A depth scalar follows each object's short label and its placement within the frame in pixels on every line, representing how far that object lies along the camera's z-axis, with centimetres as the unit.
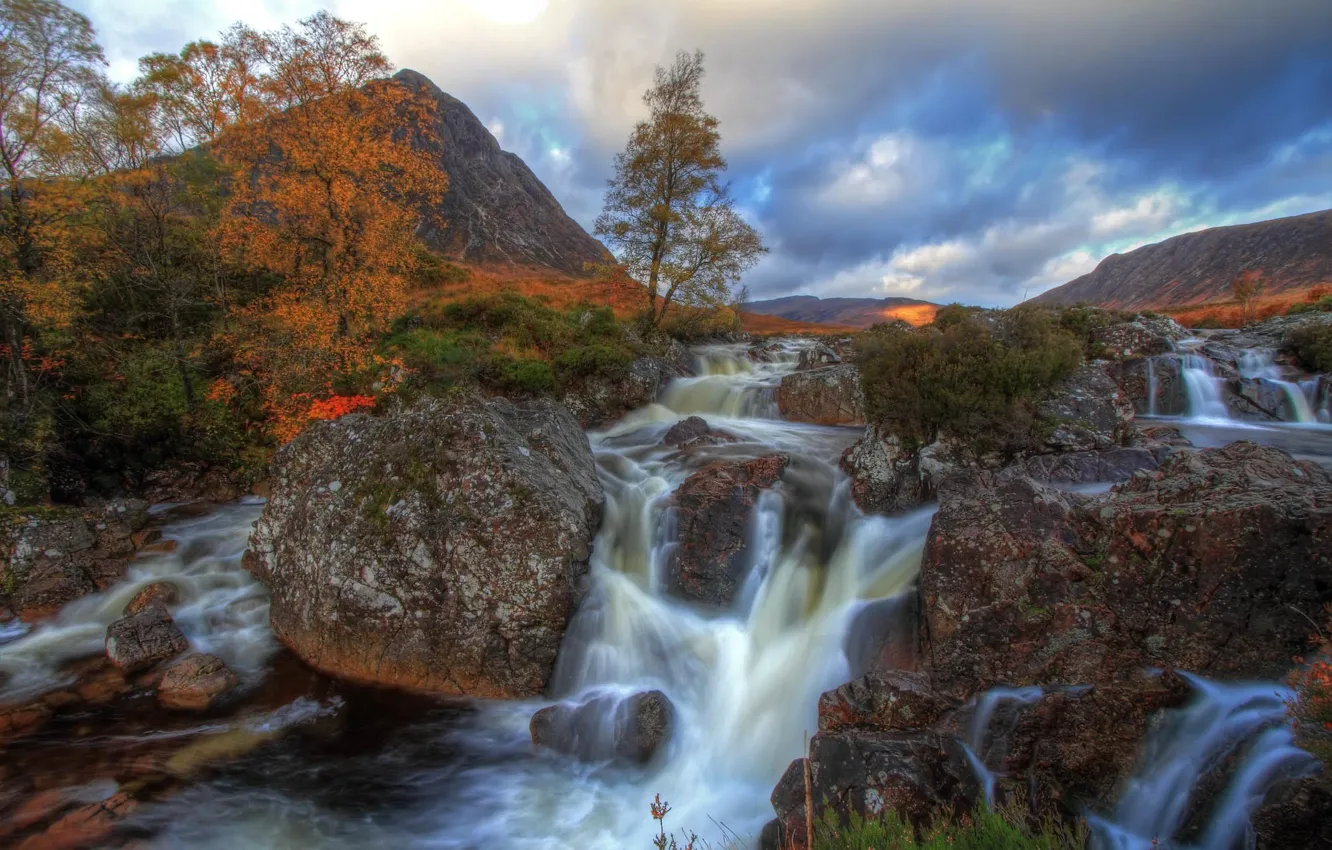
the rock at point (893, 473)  888
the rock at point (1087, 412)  877
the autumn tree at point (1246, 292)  3281
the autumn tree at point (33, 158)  1112
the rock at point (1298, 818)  300
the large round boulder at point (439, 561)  736
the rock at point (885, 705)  515
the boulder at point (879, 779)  420
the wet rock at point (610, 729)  652
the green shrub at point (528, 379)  1673
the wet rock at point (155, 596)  882
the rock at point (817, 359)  2061
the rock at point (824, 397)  1588
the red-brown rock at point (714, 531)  850
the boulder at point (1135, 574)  444
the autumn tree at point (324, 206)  1345
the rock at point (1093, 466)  812
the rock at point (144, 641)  774
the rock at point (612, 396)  1697
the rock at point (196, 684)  709
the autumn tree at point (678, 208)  2155
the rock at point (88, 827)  486
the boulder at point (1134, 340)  1542
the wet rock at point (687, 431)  1376
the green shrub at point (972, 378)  880
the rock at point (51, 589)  879
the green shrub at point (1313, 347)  1480
